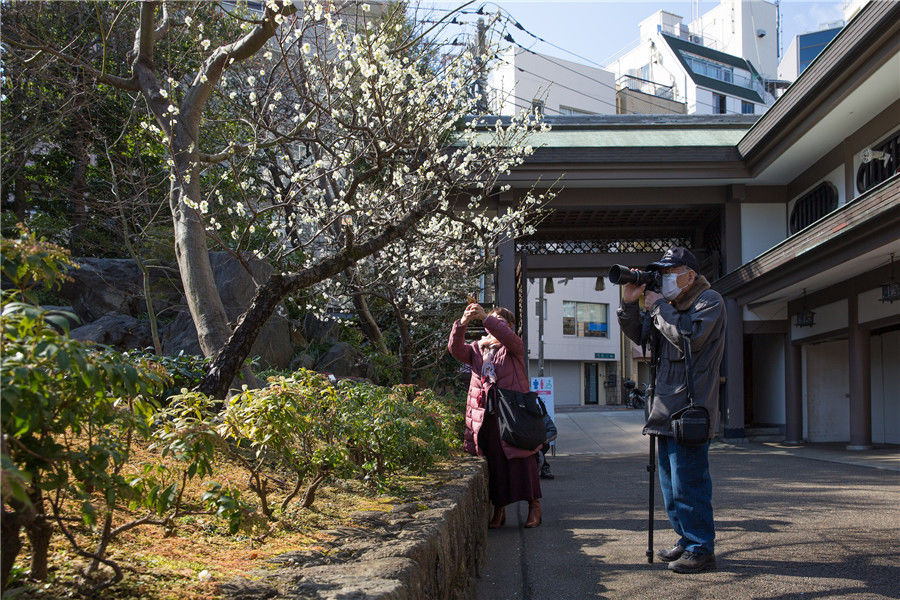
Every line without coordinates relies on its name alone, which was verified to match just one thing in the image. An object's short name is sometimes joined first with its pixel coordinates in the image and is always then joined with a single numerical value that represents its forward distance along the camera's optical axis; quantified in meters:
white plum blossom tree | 5.99
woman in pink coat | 5.64
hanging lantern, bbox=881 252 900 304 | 10.95
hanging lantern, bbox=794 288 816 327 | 14.40
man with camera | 4.19
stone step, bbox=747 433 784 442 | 16.12
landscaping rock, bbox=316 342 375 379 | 12.18
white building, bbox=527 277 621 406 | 42.62
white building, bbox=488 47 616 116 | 35.75
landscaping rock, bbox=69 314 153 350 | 11.19
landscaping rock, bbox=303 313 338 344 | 13.55
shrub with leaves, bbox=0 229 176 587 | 1.74
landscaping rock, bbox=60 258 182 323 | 12.55
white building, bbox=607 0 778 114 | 38.62
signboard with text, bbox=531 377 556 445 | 13.02
